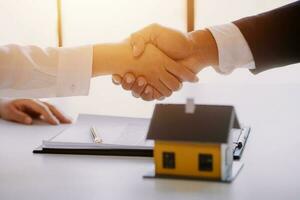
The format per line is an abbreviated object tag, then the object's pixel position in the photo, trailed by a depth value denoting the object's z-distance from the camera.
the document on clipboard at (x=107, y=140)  1.05
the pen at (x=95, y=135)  1.09
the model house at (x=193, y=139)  0.86
